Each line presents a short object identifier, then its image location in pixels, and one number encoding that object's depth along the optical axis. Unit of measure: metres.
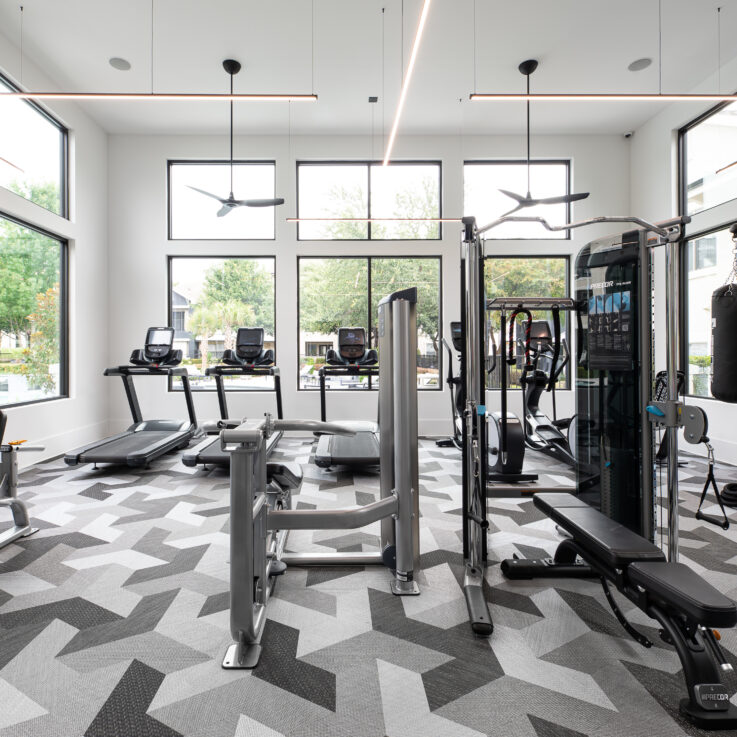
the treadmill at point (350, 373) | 4.42
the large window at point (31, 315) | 4.59
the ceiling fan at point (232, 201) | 4.90
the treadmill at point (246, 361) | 5.46
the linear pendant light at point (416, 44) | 2.79
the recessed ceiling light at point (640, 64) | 4.87
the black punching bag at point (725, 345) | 2.17
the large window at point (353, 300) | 6.63
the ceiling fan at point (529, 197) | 4.59
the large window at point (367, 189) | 6.70
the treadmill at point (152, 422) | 4.70
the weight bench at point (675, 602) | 1.38
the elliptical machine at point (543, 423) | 4.70
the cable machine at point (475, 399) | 2.11
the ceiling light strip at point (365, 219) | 5.55
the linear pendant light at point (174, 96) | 3.81
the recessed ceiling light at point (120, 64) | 4.86
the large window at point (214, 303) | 6.60
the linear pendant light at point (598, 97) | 3.89
